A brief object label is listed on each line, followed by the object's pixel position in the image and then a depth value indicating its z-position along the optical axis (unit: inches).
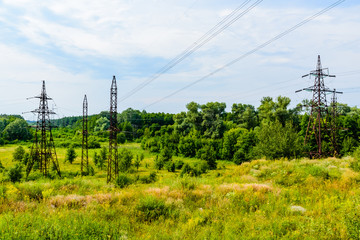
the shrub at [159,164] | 1877.5
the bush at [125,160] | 1636.2
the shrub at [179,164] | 1915.8
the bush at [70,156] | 1993.1
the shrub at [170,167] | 1776.6
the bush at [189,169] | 1409.3
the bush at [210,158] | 1921.8
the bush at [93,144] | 3228.3
